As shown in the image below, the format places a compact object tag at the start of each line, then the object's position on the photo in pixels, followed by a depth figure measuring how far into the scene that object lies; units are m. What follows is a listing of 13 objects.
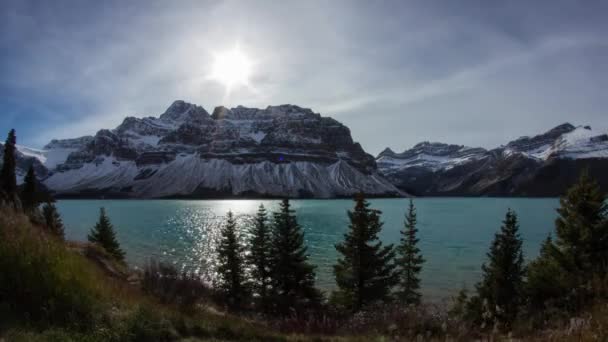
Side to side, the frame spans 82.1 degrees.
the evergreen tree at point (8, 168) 47.50
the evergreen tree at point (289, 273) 27.45
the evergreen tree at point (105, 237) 37.77
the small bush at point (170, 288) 9.47
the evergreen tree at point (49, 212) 37.46
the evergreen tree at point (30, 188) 49.62
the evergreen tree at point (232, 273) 30.30
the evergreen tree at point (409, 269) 29.95
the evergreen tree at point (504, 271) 20.61
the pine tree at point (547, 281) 13.15
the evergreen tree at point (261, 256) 29.58
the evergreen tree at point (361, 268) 26.70
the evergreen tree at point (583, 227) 17.30
